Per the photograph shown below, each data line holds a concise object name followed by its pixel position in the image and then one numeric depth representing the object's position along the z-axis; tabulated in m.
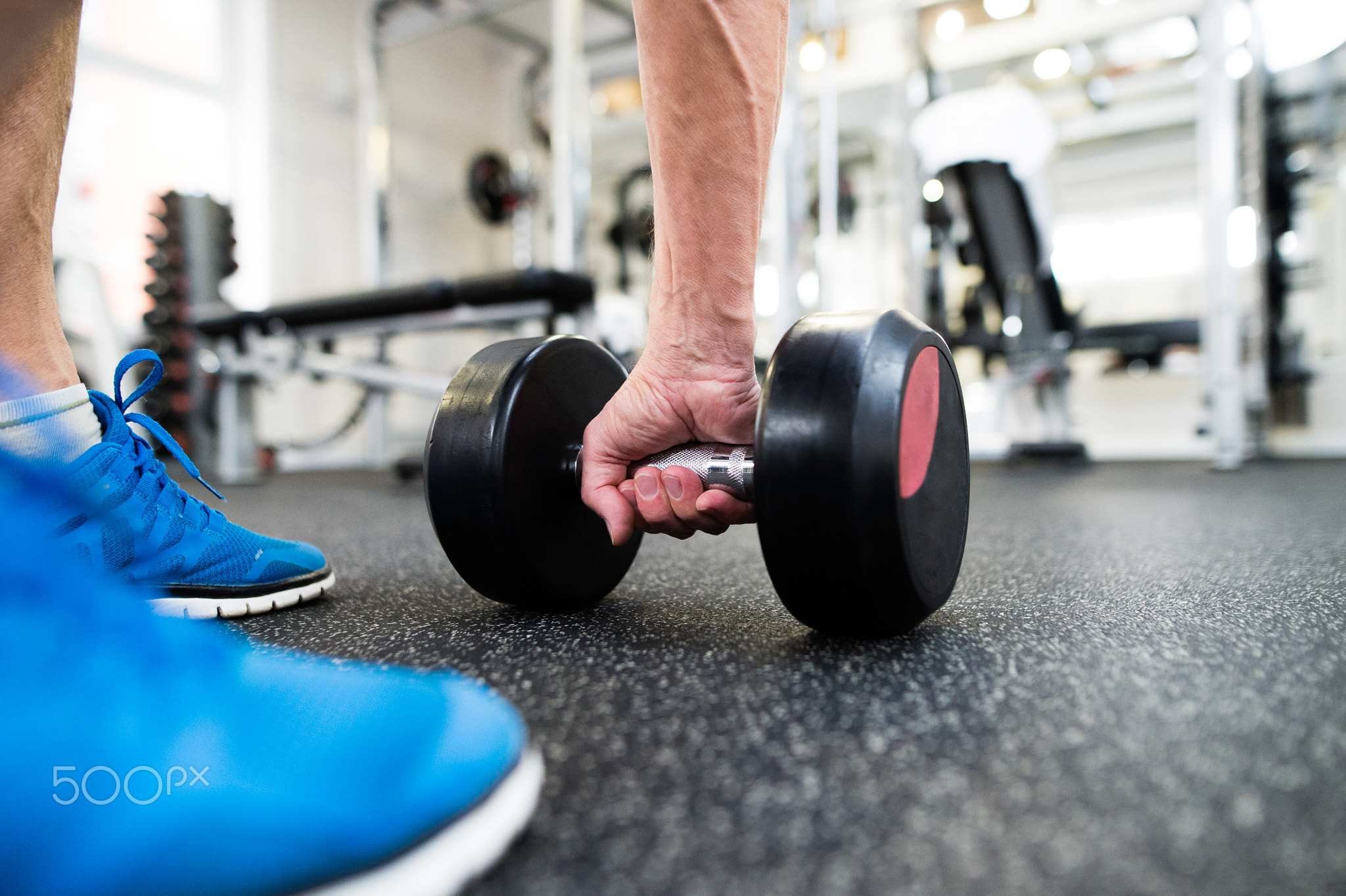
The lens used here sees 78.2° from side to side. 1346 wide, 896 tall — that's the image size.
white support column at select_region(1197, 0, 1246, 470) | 2.51
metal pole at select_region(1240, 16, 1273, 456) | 2.97
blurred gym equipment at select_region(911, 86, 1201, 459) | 2.68
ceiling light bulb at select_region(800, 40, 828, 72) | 4.27
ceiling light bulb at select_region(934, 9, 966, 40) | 4.32
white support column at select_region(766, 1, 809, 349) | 2.93
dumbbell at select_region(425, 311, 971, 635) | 0.49
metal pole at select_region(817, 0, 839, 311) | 3.12
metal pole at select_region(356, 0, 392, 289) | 3.87
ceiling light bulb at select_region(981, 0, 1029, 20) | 4.20
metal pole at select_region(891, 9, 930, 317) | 3.17
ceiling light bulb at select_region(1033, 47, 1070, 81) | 4.58
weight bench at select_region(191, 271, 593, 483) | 2.30
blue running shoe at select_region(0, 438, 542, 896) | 0.25
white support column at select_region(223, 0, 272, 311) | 4.07
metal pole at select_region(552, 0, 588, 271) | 3.02
